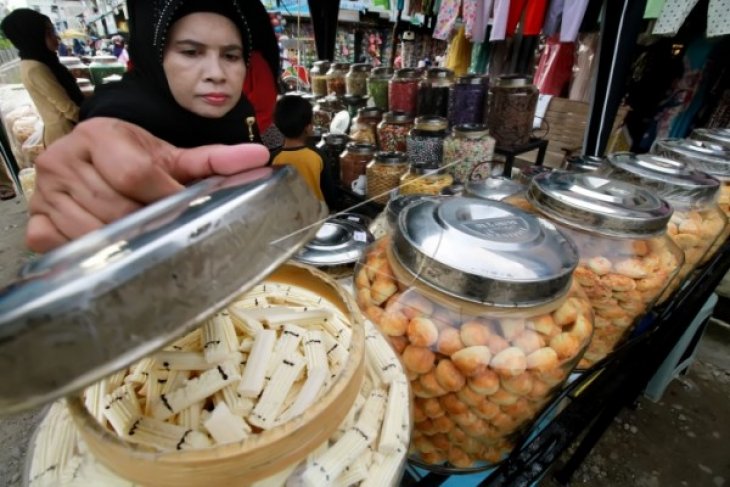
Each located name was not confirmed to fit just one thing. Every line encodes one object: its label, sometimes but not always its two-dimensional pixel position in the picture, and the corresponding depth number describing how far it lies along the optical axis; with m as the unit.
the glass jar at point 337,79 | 2.75
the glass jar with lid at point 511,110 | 1.82
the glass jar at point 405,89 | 2.05
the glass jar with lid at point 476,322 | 0.56
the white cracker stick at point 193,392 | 0.44
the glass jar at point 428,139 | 1.68
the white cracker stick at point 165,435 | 0.39
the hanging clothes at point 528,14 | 2.87
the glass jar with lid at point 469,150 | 1.59
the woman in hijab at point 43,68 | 2.30
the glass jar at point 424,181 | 1.43
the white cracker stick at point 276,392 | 0.43
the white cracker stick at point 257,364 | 0.45
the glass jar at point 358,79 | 2.58
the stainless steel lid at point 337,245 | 1.15
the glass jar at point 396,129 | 1.91
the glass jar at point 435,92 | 1.98
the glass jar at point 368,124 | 2.06
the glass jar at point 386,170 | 1.56
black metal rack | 0.59
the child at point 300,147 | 1.79
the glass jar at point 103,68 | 4.55
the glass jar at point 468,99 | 1.84
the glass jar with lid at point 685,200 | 1.03
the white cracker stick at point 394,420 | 0.44
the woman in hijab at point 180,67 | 0.77
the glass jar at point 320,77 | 2.90
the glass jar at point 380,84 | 2.27
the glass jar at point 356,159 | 1.76
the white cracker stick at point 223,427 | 0.41
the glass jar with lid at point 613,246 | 0.78
